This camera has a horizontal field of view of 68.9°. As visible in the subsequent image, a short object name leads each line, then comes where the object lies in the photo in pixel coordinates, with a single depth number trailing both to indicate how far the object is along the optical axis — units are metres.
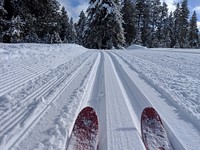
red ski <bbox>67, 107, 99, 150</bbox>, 1.37
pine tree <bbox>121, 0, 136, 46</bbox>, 23.67
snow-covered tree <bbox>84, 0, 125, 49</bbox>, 16.40
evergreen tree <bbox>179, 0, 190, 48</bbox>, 27.90
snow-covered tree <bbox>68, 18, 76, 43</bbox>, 27.59
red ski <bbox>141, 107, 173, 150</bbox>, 1.39
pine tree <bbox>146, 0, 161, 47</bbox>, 27.43
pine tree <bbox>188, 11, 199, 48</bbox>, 29.13
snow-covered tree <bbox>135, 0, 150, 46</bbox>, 26.30
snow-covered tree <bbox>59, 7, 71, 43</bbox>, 26.44
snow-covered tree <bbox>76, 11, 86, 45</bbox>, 32.14
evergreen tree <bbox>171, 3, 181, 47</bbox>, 28.31
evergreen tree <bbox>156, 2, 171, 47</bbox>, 26.52
